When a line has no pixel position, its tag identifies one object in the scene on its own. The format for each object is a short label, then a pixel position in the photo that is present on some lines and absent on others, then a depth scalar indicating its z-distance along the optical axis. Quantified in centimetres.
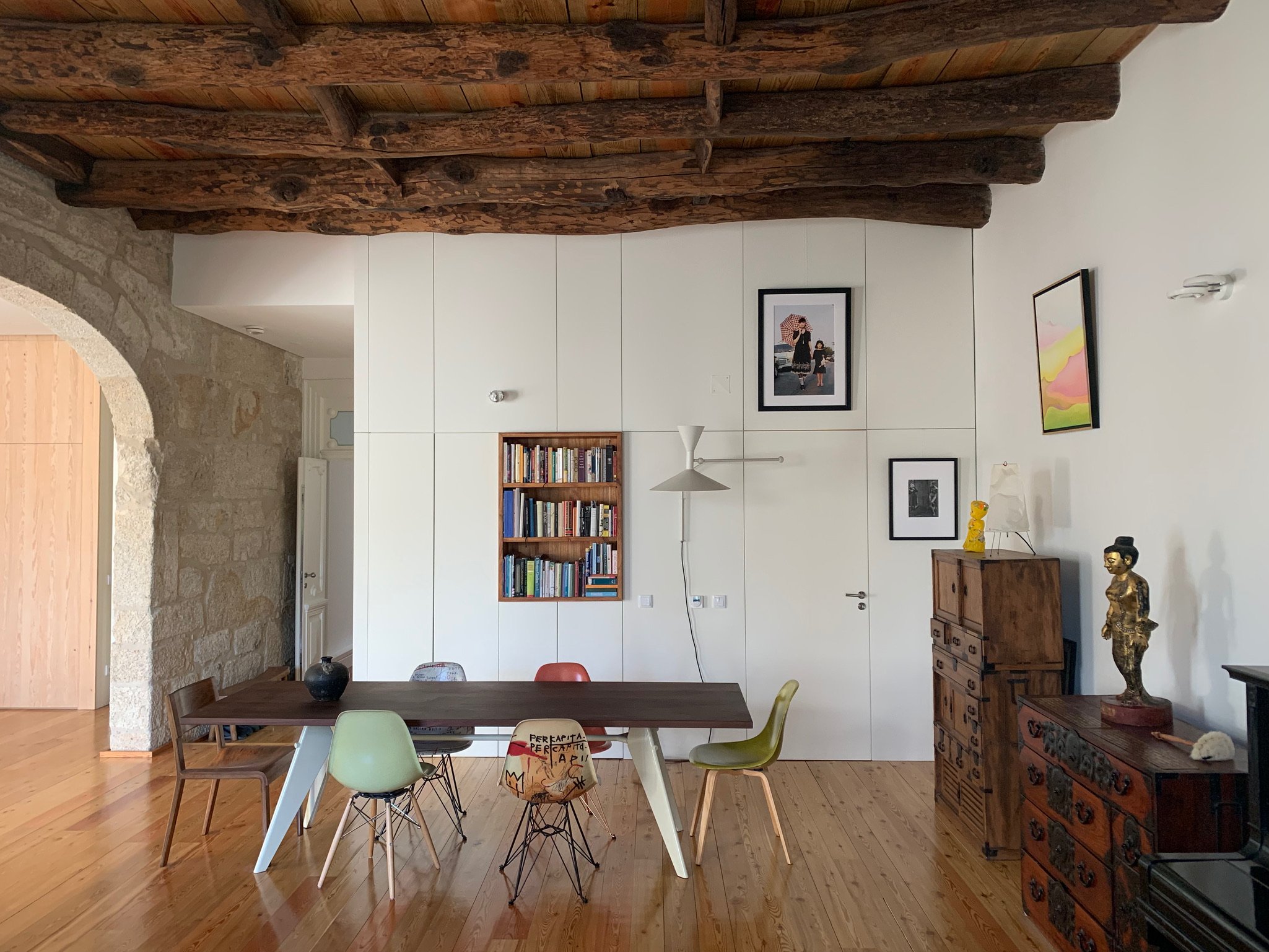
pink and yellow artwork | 371
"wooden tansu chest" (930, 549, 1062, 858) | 372
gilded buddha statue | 285
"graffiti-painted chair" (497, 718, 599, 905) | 328
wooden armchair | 375
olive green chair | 374
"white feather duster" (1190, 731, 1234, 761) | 246
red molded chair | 442
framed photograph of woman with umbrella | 511
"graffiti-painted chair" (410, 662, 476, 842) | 404
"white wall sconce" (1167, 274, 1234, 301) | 281
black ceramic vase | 378
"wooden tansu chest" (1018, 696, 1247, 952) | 241
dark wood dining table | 350
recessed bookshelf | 509
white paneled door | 699
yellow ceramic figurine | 410
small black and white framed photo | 505
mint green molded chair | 333
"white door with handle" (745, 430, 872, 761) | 508
